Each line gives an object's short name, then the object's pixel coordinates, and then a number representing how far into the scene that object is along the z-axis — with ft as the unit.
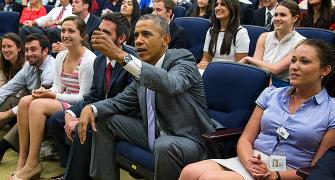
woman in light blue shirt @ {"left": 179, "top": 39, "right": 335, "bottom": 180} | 6.46
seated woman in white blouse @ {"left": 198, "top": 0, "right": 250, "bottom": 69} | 11.82
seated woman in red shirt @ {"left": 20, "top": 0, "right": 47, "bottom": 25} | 19.43
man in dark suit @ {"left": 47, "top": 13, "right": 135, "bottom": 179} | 9.16
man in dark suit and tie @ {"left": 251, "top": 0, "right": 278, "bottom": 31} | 14.57
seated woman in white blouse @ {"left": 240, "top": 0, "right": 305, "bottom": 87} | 10.24
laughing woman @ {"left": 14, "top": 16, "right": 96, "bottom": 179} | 9.54
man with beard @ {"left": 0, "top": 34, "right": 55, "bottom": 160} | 11.21
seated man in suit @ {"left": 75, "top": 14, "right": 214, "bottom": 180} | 6.82
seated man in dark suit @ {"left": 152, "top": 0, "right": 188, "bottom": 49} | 13.19
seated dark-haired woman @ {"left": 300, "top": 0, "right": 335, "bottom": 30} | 12.34
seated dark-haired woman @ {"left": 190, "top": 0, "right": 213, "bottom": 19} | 15.90
